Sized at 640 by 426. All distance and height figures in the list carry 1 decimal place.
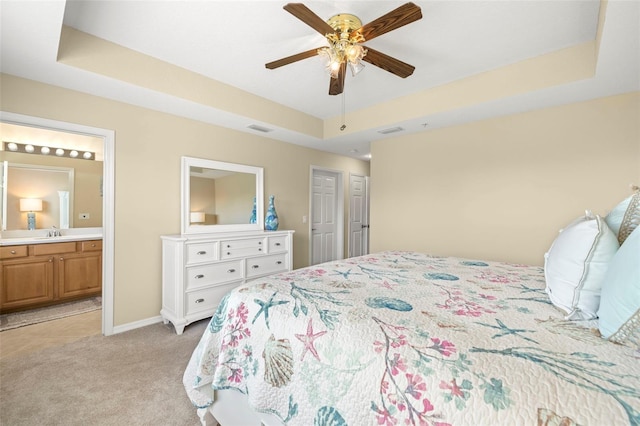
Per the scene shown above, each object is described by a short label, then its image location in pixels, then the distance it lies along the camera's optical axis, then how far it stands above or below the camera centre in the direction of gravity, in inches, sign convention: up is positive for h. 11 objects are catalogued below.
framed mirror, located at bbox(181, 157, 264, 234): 126.3 +6.1
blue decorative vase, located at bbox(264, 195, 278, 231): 149.5 -5.4
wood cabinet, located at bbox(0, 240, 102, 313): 121.1 -31.7
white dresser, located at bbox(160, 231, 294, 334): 107.5 -25.9
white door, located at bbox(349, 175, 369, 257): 219.9 -4.1
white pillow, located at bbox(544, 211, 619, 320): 40.9 -8.8
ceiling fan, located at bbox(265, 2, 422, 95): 60.6 +43.1
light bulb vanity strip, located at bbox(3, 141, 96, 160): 132.8 +29.1
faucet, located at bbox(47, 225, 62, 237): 141.6 -13.1
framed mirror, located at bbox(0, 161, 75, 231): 133.0 +6.6
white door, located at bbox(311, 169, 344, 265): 191.0 -5.2
